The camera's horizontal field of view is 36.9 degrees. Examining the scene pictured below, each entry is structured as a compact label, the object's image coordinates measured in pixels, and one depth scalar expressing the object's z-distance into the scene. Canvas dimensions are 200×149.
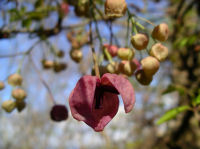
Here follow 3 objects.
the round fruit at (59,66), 0.20
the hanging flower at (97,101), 0.10
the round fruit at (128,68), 0.13
